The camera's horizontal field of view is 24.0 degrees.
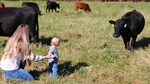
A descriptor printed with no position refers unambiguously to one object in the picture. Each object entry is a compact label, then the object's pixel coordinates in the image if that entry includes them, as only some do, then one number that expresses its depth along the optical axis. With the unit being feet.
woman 22.63
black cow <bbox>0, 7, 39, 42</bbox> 32.96
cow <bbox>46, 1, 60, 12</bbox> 79.88
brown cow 78.16
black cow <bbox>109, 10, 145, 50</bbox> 32.78
